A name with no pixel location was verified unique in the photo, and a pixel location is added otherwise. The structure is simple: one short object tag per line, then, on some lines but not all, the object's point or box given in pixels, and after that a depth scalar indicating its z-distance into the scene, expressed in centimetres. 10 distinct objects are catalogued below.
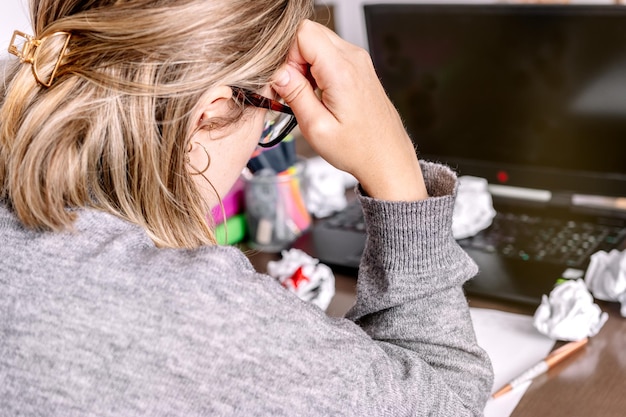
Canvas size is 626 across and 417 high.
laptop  110
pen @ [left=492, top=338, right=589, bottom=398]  85
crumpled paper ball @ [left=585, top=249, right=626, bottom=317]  97
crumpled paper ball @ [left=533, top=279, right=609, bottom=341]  91
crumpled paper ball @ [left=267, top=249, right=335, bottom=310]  105
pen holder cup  125
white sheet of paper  83
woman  58
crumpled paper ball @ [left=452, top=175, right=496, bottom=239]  120
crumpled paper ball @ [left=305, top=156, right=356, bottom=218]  134
